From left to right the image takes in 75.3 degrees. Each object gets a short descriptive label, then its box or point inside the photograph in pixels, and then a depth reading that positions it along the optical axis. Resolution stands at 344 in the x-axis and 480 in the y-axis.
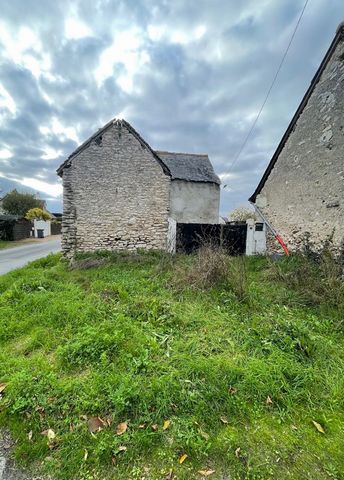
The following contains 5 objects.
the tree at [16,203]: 32.53
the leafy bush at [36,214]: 30.06
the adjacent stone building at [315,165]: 6.58
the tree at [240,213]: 28.43
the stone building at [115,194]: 9.85
